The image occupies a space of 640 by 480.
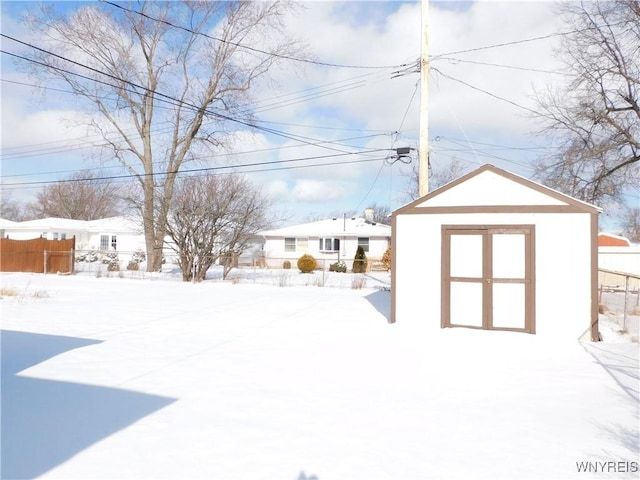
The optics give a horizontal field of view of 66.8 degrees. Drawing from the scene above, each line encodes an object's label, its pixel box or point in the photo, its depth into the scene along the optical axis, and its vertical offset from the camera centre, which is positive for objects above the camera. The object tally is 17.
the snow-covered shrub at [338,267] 30.52 -0.49
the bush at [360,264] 29.98 -0.26
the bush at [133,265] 29.26 -0.59
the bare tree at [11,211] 65.06 +5.82
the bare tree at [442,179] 42.81 +7.49
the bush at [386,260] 29.66 +0.01
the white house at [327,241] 34.06 +1.32
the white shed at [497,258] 9.01 +0.08
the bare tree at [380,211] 67.06 +7.19
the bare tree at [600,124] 17.27 +5.27
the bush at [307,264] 30.03 -0.32
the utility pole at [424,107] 13.20 +4.25
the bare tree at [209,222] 21.02 +1.56
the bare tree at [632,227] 65.56 +5.09
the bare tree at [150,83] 27.20 +10.19
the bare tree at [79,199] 56.81 +6.68
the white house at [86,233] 40.38 +1.90
